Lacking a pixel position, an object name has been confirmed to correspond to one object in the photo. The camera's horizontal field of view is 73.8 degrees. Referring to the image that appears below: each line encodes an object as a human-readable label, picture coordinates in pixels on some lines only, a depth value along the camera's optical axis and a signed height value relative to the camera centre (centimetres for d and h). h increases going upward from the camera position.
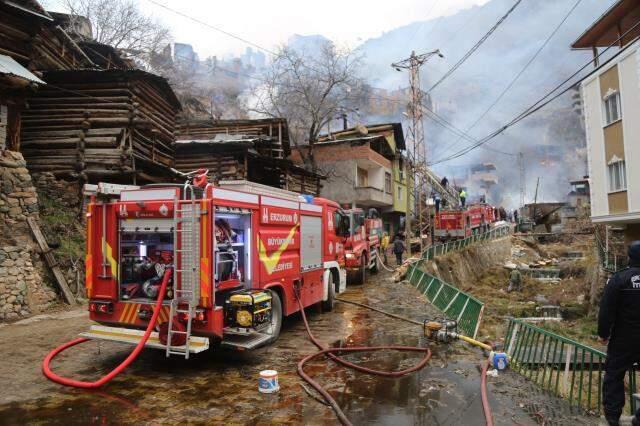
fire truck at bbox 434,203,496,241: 2803 +82
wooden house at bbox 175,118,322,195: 2192 +474
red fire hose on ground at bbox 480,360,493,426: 469 -200
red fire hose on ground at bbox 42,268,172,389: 537 -157
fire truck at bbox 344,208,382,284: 1550 -23
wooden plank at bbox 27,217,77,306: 1155 -42
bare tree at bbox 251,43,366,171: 2894 +1095
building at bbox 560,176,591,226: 3391 +240
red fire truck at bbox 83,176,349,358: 590 -33
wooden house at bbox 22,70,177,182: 1509 +436
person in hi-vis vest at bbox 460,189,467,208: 3270 +308
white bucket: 555 -185
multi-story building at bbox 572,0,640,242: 1534 +420
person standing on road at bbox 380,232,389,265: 2453 -29
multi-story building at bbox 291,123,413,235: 3138 +569
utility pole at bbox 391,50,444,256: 2305 +716
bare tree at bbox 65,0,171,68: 2675 +1388
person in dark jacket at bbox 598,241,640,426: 457 -102
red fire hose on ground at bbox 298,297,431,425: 501 -193
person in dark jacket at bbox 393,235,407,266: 2158 -57
